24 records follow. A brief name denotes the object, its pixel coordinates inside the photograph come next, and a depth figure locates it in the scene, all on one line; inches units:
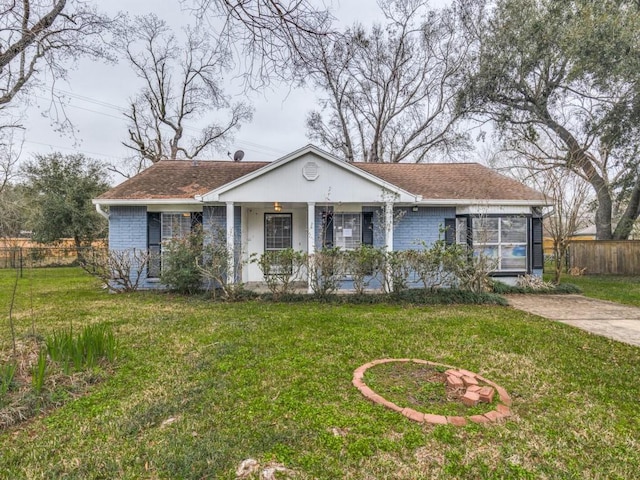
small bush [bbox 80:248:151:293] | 397.4
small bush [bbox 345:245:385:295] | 350.9
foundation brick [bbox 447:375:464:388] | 141.4
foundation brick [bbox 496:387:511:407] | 133.6
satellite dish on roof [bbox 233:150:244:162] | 551.2
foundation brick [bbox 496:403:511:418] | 124.2
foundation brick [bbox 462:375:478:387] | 142.1
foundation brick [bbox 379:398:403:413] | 126.2
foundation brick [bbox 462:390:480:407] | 129.5
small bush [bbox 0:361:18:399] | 125.1
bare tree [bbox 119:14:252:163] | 885.8
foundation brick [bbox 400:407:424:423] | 119.6
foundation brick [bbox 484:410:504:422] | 120.3
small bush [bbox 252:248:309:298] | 350.3
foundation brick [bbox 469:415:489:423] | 119.0
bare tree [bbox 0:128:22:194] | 483.5
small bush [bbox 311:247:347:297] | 350.0
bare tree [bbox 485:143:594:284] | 443.5
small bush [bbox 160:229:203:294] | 380.5
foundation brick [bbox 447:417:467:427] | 116.9
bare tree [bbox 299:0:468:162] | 764.6
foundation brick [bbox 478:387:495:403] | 132.4
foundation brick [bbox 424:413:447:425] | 117.6
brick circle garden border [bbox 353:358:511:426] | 119.1
